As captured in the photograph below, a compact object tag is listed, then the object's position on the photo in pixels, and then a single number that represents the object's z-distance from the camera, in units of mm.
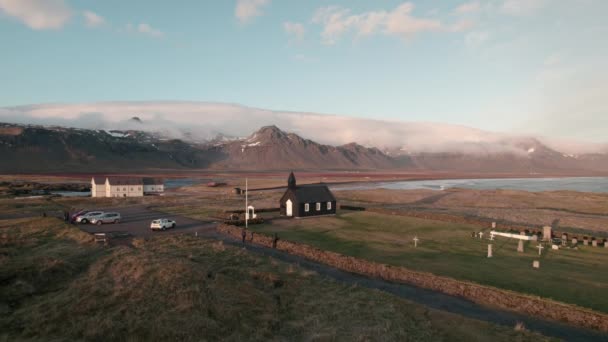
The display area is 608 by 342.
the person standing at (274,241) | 38212
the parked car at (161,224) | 45750
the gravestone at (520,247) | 35531
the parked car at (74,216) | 50875
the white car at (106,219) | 50781
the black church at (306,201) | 57094
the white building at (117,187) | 102500
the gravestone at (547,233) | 39494
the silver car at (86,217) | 50750
